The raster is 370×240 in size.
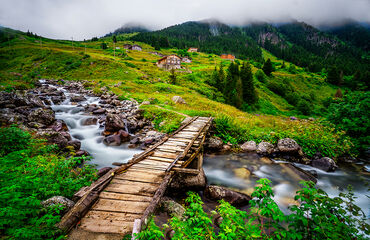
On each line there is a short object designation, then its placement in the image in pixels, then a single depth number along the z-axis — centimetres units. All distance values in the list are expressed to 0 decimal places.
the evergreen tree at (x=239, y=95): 3084
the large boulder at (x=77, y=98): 2136
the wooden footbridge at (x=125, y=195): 347
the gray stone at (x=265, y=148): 1136
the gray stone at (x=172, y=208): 501
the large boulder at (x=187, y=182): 673
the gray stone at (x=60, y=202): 379
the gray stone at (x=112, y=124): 1334
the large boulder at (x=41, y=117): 1208
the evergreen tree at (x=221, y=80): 4153
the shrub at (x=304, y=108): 3725
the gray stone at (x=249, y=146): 1173
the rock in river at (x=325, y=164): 988
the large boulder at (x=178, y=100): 2301
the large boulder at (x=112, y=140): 1192
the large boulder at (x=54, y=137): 926
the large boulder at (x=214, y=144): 1181
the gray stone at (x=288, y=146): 1090
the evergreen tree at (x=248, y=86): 3444
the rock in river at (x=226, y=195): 659
